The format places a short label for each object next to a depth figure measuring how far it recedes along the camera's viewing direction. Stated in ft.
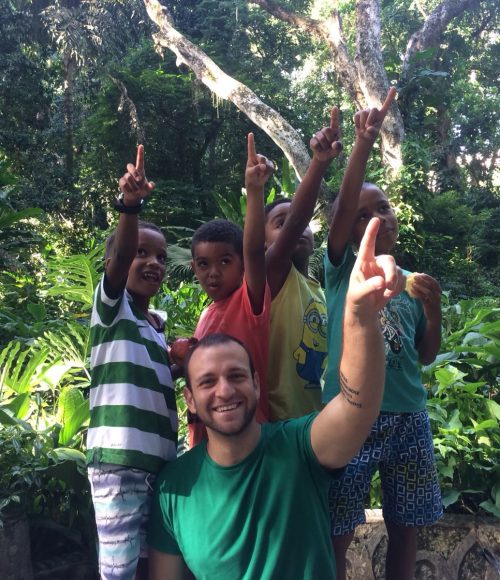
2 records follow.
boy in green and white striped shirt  4.91
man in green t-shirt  3.93
